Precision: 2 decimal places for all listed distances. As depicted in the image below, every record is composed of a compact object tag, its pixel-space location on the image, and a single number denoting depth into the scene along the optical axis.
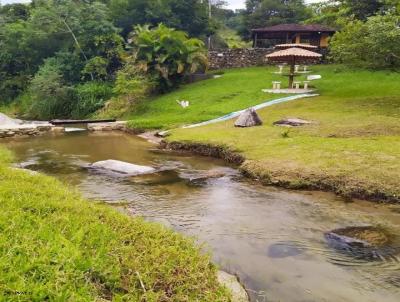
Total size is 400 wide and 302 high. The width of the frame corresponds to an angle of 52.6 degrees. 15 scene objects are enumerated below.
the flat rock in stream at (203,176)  9.95
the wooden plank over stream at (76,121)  21.58
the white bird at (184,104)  21.98
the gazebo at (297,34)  33.78
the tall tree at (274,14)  42.75
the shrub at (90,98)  26.08
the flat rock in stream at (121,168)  10.77
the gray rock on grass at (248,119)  15.62
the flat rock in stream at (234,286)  4.44
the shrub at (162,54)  25.30
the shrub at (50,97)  26.45
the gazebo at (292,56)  21.52
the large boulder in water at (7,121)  21.15
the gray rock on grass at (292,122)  14.90
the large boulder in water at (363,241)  5.92
